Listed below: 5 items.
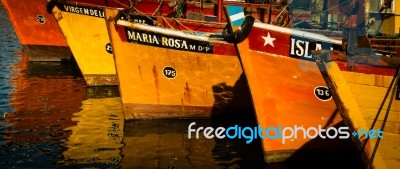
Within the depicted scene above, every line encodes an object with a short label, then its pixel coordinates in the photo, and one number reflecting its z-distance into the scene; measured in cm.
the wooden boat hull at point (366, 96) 598
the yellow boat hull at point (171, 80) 996
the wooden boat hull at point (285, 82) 692
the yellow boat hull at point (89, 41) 1394
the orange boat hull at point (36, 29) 1948
